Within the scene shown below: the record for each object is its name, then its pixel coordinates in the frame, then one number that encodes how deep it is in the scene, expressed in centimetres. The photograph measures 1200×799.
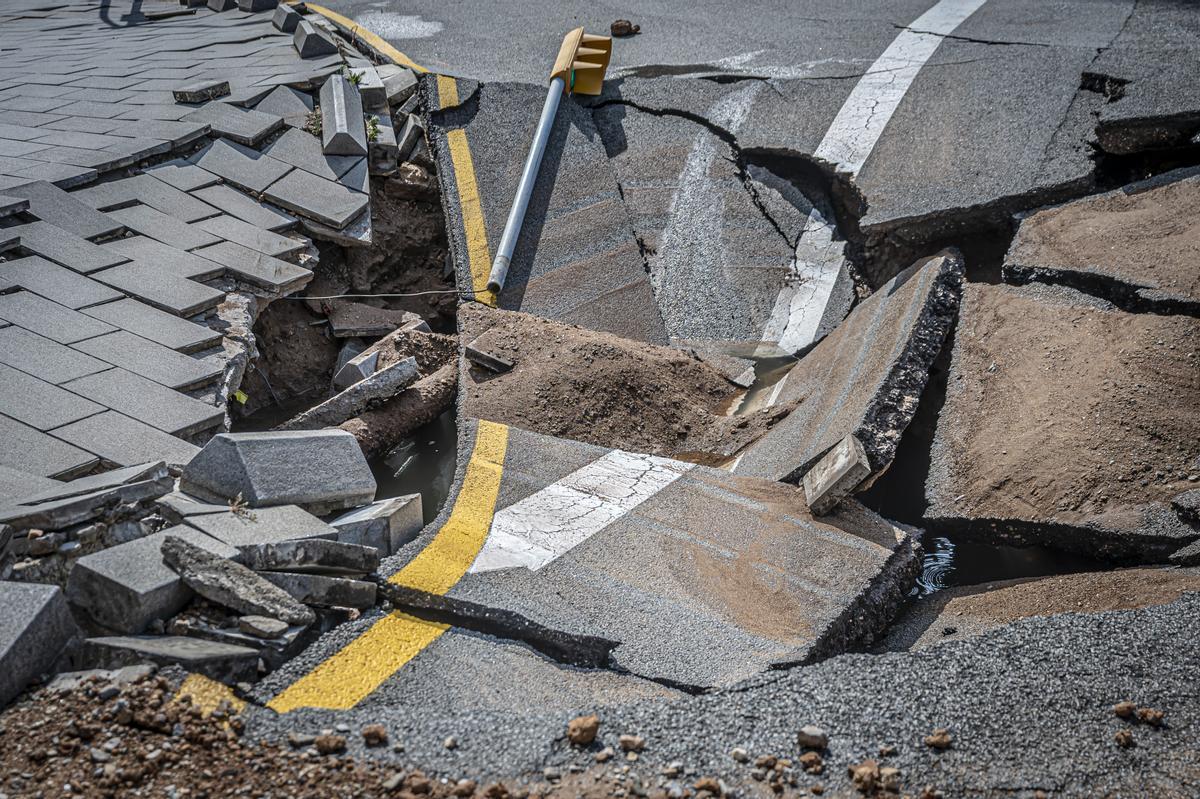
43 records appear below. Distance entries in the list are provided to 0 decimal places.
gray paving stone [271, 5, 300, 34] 831
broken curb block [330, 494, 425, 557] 384
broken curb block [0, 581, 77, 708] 282
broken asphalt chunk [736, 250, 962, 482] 432
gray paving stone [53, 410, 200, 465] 404
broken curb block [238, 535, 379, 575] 342
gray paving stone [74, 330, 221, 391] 455
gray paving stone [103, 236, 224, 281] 527
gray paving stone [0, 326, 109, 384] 438
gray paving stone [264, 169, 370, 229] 604
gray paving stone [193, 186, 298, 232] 588
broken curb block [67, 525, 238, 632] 314
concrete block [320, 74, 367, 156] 650
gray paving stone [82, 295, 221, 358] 480
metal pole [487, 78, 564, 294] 607
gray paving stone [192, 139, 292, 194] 612
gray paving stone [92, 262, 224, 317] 501
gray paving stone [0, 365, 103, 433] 411
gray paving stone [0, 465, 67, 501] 360
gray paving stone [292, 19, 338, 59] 763
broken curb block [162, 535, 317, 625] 325
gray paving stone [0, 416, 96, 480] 387
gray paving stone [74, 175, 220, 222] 559
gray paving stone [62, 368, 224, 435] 430
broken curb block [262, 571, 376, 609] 343
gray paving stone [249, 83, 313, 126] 673
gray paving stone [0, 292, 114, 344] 461
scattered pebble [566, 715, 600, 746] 280
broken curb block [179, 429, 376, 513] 376
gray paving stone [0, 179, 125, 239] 528
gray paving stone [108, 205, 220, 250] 550
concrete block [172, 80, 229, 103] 669
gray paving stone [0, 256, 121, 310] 482
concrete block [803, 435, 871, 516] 404
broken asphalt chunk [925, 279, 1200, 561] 389
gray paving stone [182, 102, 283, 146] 639
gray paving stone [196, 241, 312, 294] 547
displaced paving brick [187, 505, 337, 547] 347
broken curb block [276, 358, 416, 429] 513
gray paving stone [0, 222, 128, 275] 504
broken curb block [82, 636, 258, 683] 303
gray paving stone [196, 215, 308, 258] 568
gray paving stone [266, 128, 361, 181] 638
